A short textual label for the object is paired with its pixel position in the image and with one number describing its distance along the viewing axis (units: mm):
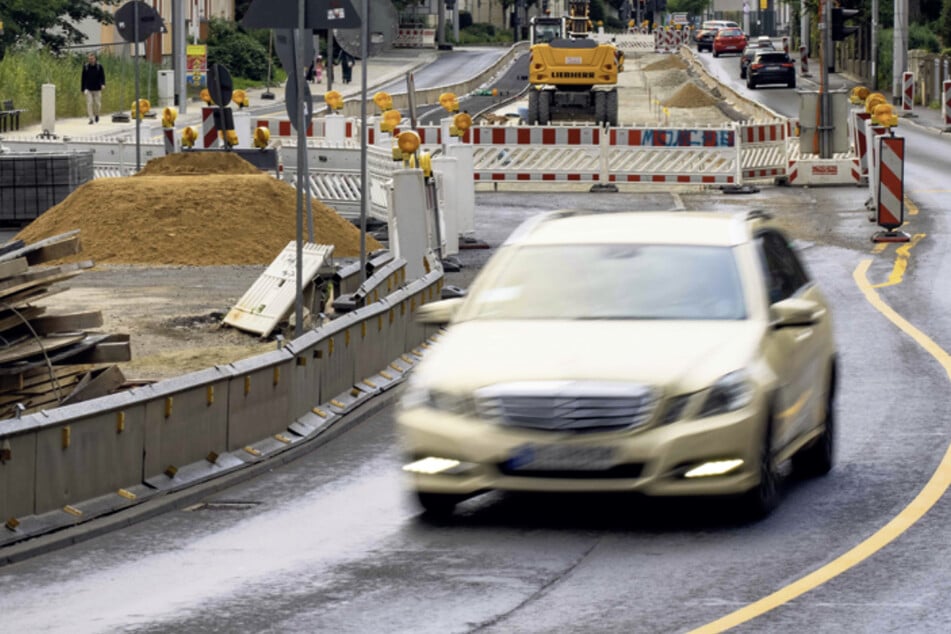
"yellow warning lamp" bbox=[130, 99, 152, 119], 55000
